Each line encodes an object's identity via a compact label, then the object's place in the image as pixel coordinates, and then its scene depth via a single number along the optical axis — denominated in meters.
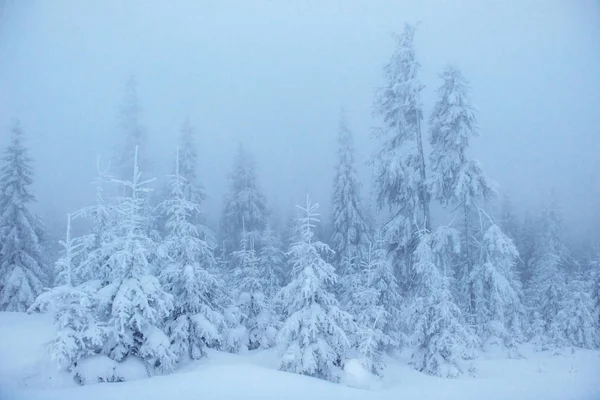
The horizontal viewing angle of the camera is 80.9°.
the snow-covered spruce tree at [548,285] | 19.31
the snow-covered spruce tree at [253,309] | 17.81
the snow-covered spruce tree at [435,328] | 12.09
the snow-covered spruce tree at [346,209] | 26.83
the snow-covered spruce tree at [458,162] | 15.38
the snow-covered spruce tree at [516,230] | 40.31
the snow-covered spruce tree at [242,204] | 31.88
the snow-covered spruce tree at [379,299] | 13.80
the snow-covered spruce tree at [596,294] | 19.64
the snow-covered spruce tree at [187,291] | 12.29
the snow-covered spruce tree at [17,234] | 20.44
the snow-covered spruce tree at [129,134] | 28.84
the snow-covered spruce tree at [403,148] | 15.54
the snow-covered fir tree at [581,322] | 19.31
